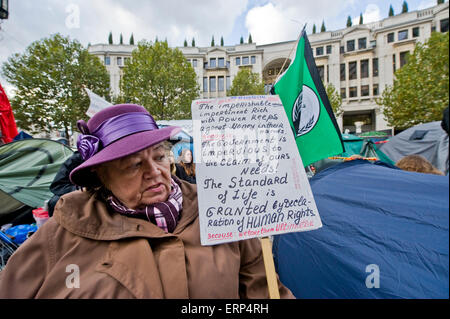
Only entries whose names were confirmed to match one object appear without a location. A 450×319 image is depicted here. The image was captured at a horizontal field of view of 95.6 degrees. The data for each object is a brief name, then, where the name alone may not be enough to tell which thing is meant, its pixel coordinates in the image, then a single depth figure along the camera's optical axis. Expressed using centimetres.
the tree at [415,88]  683
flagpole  186
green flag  188
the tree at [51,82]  1516
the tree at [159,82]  1836
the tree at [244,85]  2766
